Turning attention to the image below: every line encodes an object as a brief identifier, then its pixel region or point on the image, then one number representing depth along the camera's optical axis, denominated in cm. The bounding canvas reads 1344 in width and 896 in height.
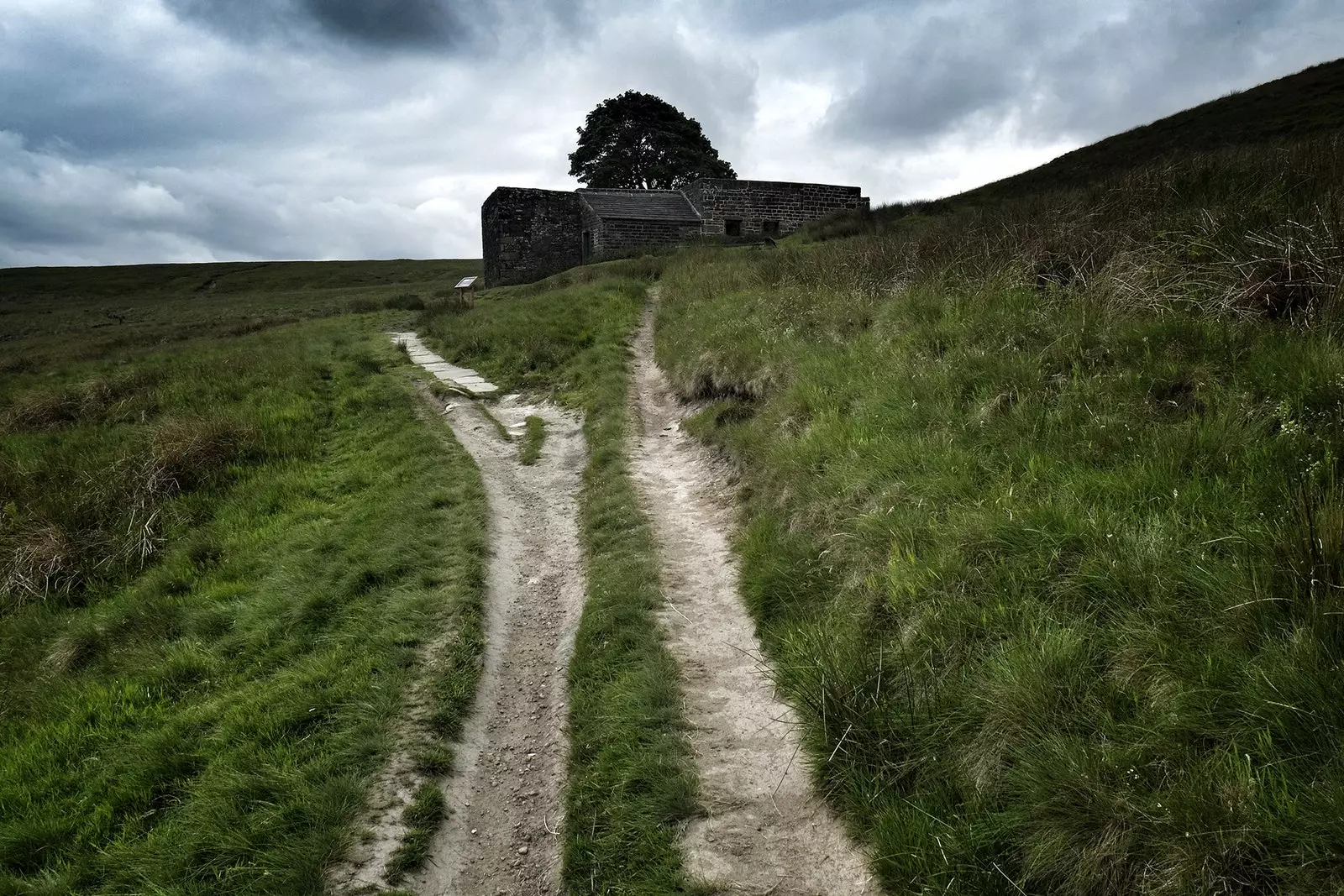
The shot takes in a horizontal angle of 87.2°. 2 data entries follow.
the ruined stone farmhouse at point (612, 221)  3612
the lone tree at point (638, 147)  5275
